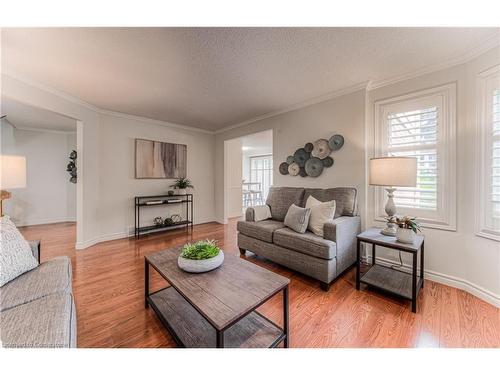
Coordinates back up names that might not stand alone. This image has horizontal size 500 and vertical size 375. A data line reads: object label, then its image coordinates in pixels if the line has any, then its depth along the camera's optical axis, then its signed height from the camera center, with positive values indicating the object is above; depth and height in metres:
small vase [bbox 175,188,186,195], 4.32 -0.13
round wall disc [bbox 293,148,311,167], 3.12 +0.46
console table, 3.78 -0.44
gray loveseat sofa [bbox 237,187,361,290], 1.96 -0.60
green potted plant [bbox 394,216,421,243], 1.78 -0.41
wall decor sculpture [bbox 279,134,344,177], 2.80 +0.42
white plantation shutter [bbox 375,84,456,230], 2.00 +0.44
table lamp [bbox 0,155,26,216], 1.69 +0.13
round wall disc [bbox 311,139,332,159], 2.88 +0.53
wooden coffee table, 1.03 -0.63
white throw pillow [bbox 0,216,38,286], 1.18 -0.44
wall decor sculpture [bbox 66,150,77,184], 4.77 +0.45
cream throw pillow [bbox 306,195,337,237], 2.22 -0.35
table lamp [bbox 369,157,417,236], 1.81 +0.11
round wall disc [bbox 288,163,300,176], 3.23 +0.27
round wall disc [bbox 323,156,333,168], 2.85 +0.34
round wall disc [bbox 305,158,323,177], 2.96 +0.28
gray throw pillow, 2.28 -0.41
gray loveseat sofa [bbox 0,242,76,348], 0.81 -0.62
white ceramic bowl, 1.35 -0.55
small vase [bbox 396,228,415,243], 1.78 -0.46
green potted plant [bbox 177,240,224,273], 1.36 -0.52
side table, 1.64 -0.92
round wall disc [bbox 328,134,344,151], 2.72 +0.61
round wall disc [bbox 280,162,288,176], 3.40 +0.30
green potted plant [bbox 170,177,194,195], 4.23 +0.01
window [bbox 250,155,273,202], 8.61 +0.65
